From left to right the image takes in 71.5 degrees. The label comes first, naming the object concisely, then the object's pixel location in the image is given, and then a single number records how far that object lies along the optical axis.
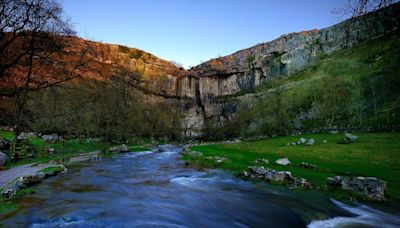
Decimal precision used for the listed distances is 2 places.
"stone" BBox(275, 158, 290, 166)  20.35
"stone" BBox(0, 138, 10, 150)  25.45
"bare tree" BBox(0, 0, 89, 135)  13.27
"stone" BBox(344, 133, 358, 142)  32.62
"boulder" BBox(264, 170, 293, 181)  15.55
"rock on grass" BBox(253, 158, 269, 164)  21.27
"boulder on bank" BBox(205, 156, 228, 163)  23.56
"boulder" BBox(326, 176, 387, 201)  12.53
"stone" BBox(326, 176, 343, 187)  13.98
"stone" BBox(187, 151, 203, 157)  29.51
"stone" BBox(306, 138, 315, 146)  34.56
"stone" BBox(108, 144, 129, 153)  35.78
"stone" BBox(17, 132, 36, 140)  35.80
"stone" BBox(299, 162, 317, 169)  19.13
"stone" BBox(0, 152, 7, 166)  17.91
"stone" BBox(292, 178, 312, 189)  14.35
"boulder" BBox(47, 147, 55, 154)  28.03
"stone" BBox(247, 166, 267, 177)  16.99
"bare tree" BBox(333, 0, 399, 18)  8.23
